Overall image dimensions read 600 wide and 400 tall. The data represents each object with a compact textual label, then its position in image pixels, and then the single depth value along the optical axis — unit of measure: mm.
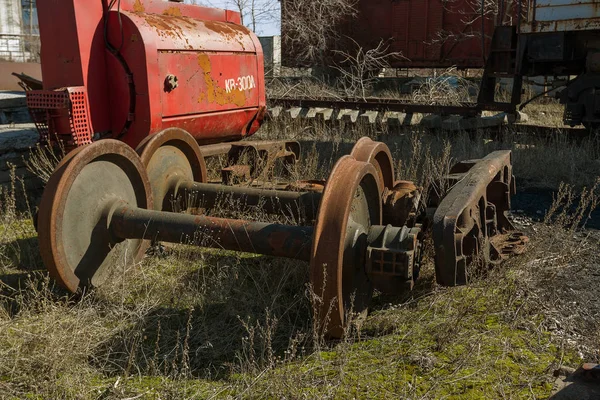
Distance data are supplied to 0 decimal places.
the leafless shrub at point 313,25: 16281
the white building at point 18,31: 26281
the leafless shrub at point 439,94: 11820
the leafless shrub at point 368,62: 16188
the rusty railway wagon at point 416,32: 15906
